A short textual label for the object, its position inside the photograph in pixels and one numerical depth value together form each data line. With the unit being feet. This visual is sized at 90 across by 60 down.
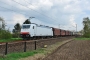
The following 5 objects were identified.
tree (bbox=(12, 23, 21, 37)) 192.36
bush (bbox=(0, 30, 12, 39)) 81.70
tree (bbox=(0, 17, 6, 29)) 102.00
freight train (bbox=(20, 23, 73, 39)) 62.84
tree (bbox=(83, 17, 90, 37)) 143.81
